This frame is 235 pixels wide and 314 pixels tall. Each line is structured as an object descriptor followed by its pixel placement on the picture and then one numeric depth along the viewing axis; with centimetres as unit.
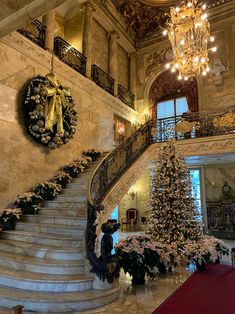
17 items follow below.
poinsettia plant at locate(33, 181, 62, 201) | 612
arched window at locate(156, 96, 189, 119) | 1162
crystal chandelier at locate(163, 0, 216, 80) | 599
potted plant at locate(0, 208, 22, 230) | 512
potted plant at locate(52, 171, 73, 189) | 677
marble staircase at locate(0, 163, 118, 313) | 316
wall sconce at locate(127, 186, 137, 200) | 1143
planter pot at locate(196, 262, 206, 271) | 503
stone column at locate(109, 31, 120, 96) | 1090
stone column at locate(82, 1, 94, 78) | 941
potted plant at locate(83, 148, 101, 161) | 846
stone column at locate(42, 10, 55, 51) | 754
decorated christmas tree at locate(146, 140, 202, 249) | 541
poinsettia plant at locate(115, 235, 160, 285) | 411
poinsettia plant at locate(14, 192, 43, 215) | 561
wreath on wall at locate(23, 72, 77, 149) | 644
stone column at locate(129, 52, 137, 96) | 1245
